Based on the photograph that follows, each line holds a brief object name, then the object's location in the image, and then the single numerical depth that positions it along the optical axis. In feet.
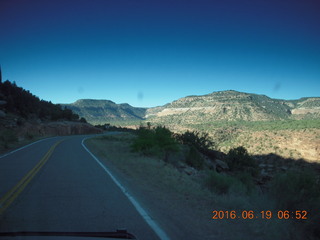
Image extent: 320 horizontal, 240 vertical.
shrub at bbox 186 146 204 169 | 70.90
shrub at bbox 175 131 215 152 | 98.68
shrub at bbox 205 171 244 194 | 26.89
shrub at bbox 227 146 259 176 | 82.66
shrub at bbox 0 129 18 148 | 71.96
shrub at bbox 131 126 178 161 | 62.67
